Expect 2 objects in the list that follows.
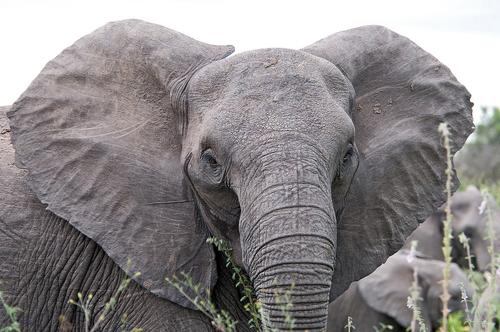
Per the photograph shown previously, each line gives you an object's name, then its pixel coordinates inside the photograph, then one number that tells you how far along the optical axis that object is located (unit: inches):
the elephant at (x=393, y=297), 768.3
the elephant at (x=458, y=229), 900.6
